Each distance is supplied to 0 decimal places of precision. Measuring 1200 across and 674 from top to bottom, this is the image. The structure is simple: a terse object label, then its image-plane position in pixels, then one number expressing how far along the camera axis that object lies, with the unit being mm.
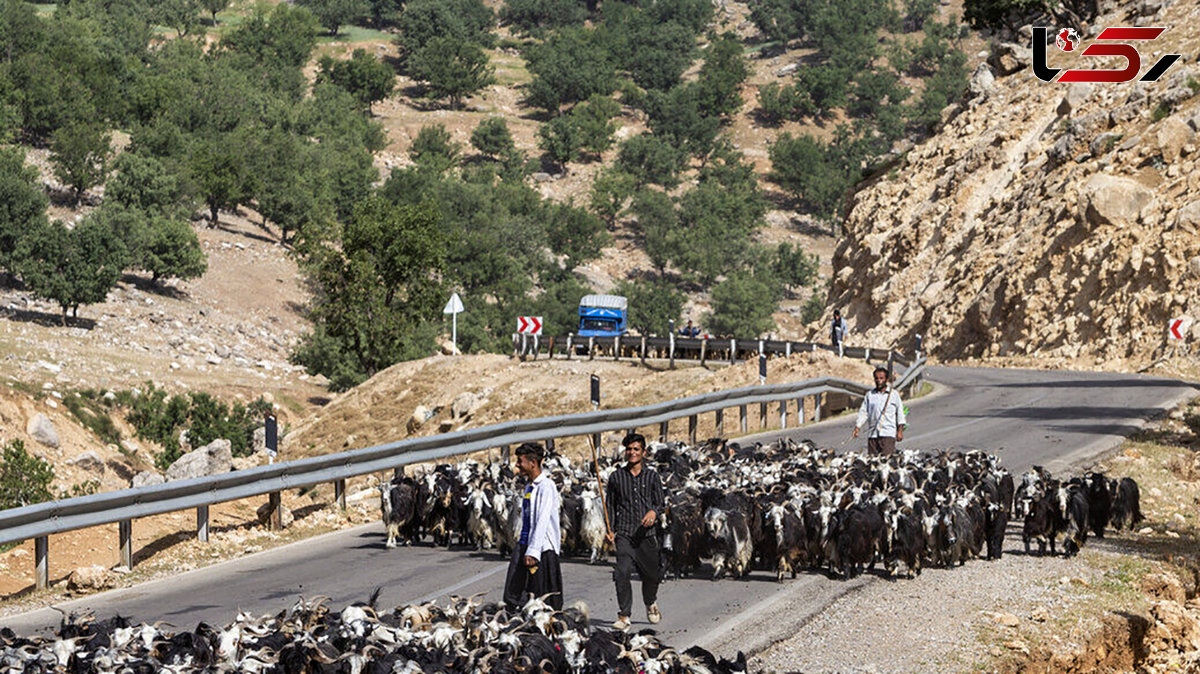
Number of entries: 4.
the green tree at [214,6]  195000
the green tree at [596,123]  171750
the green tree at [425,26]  191250
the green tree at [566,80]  184750
